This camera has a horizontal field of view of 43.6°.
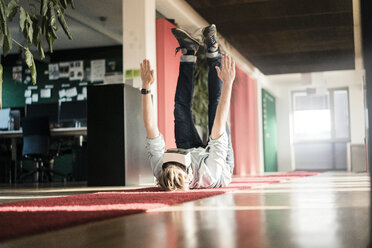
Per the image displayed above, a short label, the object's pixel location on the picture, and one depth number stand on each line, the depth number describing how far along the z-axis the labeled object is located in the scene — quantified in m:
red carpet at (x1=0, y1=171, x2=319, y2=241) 1.24
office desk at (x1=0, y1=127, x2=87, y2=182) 6.70
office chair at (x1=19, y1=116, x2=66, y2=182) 6.59
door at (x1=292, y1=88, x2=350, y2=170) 13.51
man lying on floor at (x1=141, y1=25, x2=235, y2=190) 2.53
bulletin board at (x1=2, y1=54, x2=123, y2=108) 9.31
